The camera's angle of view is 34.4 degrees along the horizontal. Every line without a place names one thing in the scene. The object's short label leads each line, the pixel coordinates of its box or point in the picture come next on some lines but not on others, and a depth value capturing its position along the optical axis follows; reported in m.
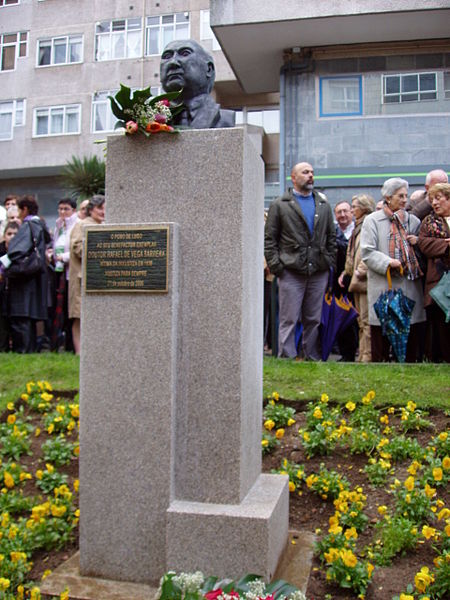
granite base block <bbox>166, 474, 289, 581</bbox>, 3.66
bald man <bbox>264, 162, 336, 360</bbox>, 8.00
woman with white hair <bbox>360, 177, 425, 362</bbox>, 7.63
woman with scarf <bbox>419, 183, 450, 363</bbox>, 7.43
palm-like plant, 22.92
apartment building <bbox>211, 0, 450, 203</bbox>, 17.64
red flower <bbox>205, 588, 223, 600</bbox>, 2.97
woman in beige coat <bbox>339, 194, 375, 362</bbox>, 8.11
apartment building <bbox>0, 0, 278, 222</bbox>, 30.86
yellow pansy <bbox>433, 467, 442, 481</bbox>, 4.53
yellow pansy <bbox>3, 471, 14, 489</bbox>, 5.00
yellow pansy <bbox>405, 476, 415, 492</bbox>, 4.32
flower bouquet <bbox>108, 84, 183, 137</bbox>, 3.98
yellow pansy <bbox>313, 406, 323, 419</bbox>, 5.43
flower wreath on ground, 3.01
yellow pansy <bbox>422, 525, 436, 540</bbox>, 3.91
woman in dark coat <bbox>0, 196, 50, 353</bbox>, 9.13
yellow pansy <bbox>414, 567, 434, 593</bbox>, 3.53
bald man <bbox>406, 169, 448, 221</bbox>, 8.05
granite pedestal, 3.88
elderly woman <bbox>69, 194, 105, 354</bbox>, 8.55
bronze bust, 4.56
